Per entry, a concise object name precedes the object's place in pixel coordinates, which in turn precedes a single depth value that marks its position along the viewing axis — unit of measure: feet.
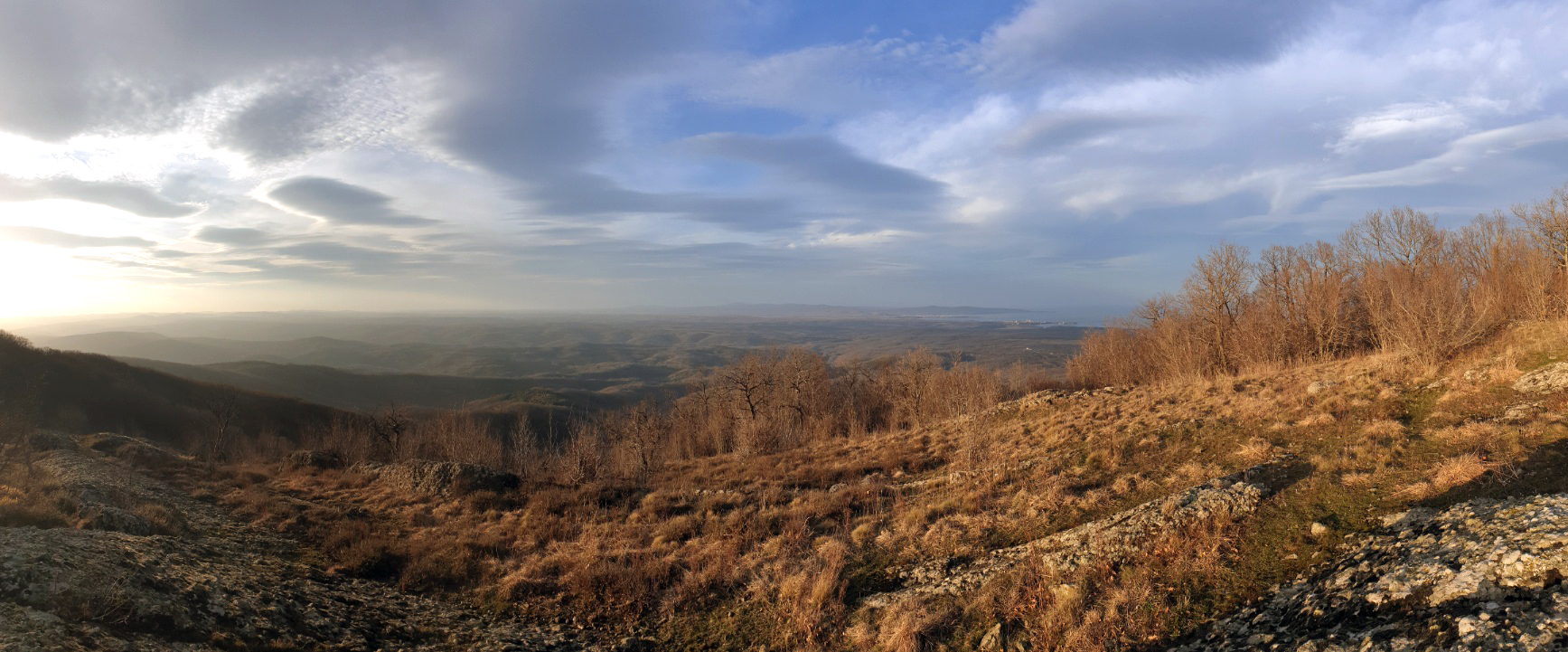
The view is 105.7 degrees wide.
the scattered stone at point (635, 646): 27.43
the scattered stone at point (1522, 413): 30.81
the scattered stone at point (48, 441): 64.29
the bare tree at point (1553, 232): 85.22
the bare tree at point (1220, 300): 111.55
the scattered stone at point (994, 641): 22.33
